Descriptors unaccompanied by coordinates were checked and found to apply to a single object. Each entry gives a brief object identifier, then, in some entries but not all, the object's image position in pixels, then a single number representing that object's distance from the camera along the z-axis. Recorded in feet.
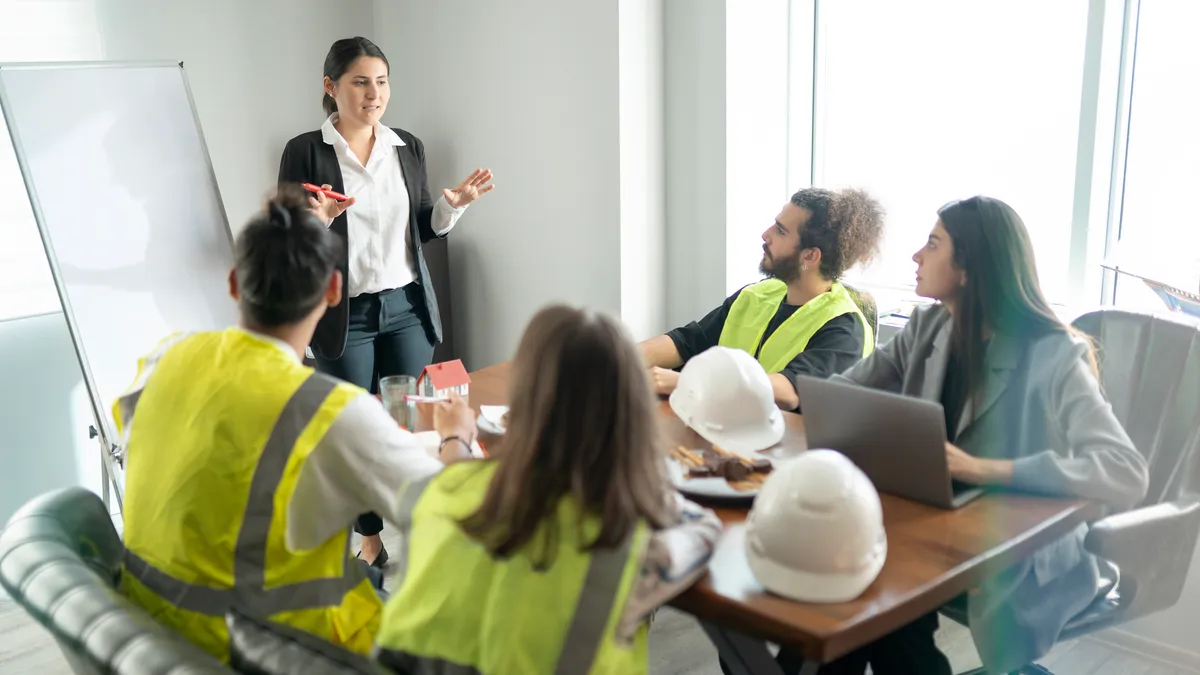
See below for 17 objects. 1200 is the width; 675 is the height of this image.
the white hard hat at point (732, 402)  6.27
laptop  5.25
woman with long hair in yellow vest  3.98
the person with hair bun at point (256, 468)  4.71
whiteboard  9.00
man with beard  8.27
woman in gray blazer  5.65
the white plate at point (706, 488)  5.40
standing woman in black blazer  9.93
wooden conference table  4.24
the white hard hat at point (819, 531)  4.32
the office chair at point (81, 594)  3.93
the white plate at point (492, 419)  6.62
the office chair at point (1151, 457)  6.05
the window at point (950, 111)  9.84
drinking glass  6.81
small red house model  7.22
